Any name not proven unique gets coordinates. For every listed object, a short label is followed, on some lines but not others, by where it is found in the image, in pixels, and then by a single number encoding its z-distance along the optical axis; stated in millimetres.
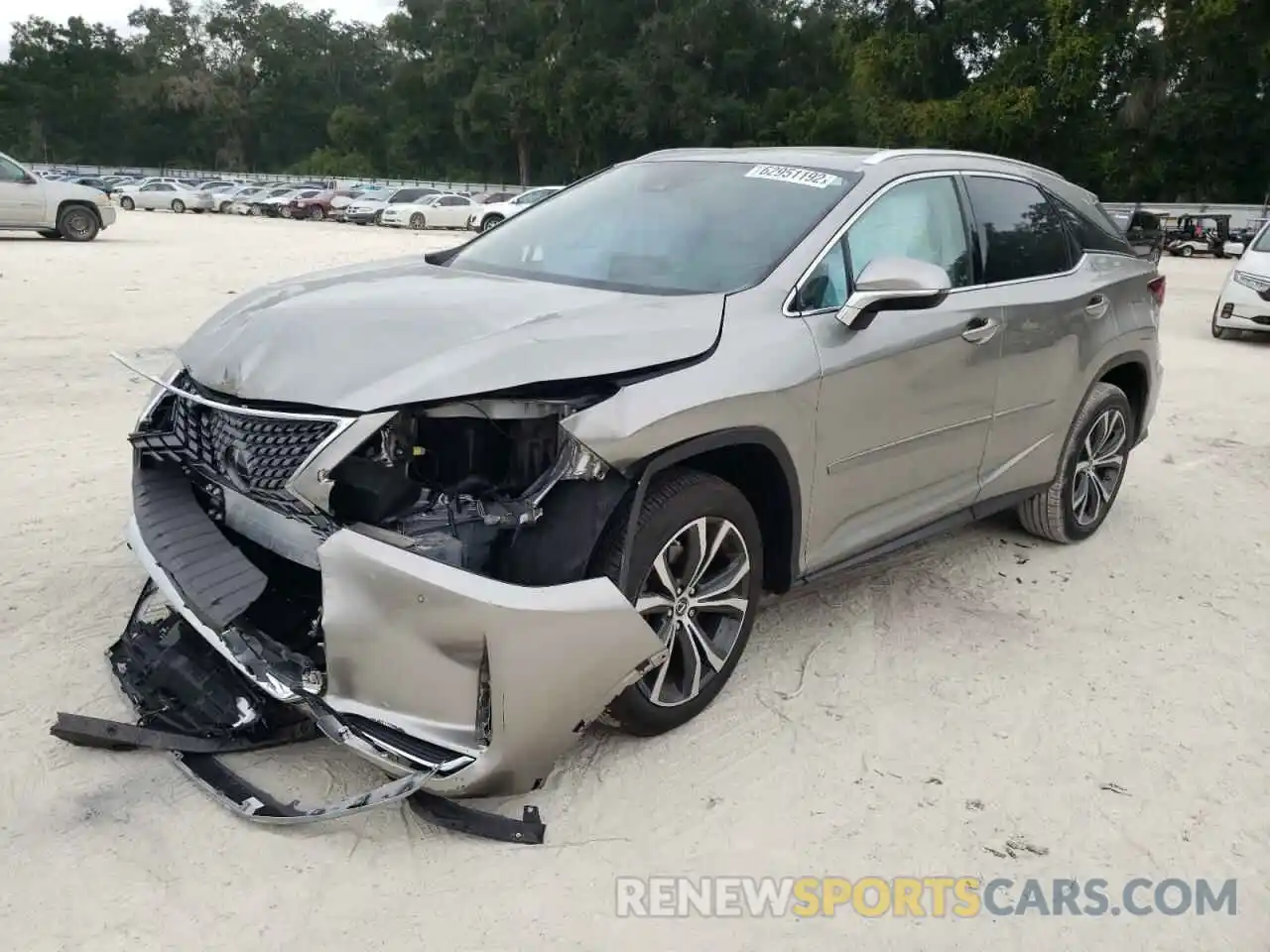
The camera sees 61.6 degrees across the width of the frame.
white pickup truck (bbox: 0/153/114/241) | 18141
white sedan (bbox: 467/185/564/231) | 31747
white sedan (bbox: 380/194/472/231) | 34719
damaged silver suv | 2742
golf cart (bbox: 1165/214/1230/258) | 27531
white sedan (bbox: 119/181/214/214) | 39469
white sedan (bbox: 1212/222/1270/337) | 11984
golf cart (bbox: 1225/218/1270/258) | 27312
